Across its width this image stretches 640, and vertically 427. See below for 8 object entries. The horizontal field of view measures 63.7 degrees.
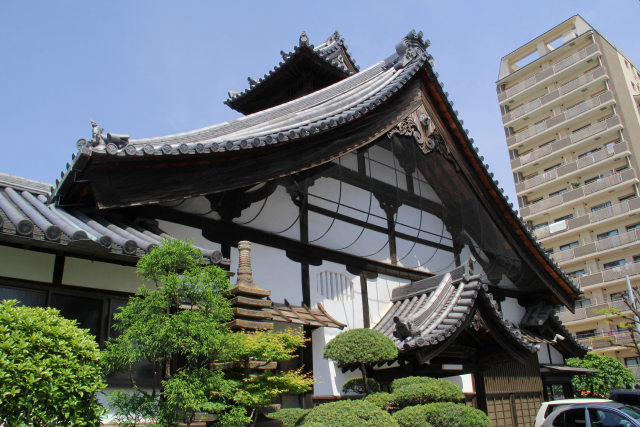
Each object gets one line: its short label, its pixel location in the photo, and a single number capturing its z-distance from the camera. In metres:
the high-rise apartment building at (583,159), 43.69
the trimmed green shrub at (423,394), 8.68
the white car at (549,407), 11.43
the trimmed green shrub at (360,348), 8.96
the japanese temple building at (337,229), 7.27
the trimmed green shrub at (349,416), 6.32
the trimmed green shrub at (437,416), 8.11
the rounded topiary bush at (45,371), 4.49
